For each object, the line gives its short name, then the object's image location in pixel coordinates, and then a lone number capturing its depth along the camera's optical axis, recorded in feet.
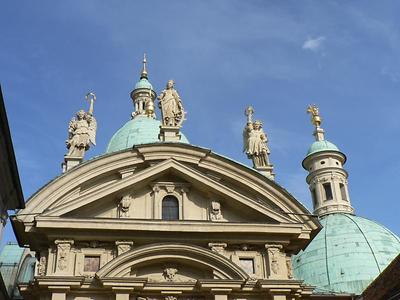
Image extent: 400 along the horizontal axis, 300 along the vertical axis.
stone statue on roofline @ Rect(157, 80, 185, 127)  86.53
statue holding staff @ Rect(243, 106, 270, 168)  86.21
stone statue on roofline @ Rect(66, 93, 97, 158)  86.79
